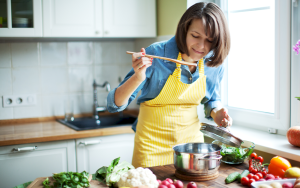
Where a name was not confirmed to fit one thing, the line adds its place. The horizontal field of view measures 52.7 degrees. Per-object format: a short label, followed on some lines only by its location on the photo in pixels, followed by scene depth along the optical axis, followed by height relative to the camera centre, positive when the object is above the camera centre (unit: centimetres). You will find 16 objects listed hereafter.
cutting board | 114 -41
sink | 252 -40
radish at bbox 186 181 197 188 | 105 -39
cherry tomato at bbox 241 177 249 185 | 111 -40
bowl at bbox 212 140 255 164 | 133 -36
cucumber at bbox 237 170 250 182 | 115 -39
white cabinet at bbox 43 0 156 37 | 221 +44
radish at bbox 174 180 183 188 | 106 -39
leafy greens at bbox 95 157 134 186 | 113 -38
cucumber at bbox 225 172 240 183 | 114 -40
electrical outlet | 239 -19
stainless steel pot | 114 -34
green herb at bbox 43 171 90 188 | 111 -39
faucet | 264 -28
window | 172 +5
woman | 136 -8
